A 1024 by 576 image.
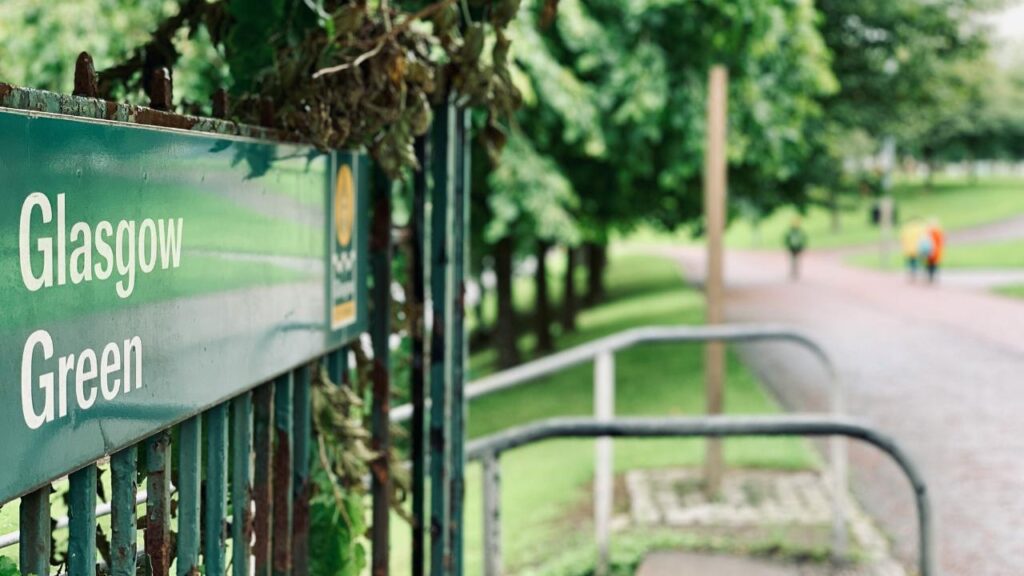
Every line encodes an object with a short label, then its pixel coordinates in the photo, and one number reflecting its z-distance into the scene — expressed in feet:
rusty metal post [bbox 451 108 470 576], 10.92
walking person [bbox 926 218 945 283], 96.27
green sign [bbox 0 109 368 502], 4.93
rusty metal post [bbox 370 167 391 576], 10.13
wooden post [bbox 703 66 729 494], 27.55
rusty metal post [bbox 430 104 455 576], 10.61
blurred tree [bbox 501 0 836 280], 41.81
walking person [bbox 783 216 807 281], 117.91
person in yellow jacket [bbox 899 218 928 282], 98.68
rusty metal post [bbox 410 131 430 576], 10.61
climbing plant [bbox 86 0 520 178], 8.86
